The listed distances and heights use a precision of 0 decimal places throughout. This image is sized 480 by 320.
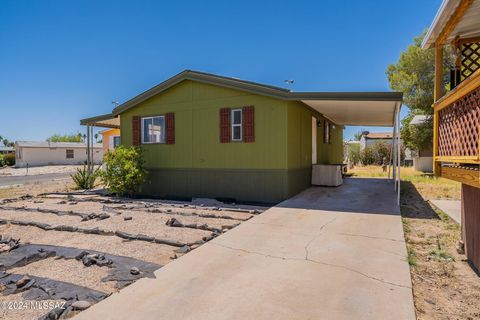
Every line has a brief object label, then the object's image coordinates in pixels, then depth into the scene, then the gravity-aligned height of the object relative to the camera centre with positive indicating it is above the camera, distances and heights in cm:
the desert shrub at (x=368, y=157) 2511 -5
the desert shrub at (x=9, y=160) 3675 -2
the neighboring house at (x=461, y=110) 304 +57
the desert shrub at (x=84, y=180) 1210 -89
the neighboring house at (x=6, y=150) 4994 +172
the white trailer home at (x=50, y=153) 3306 +80
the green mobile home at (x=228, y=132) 779 +79
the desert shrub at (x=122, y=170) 896 -35
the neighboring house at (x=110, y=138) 2200 +166
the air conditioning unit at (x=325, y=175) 1040 -66
